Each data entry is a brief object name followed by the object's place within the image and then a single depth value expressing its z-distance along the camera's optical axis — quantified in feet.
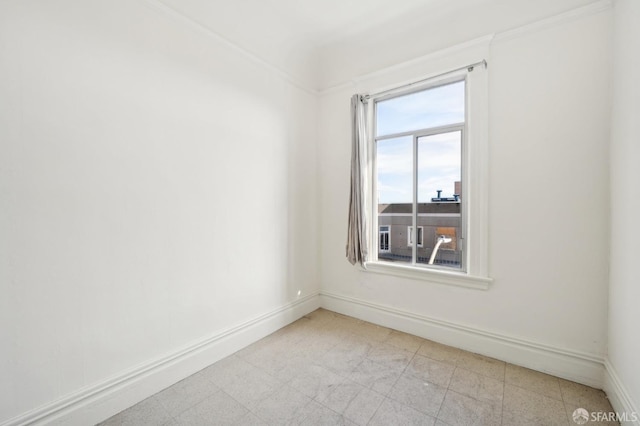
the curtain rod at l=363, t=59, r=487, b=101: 7.35
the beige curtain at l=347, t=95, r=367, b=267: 9.32
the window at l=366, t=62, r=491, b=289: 7.45
